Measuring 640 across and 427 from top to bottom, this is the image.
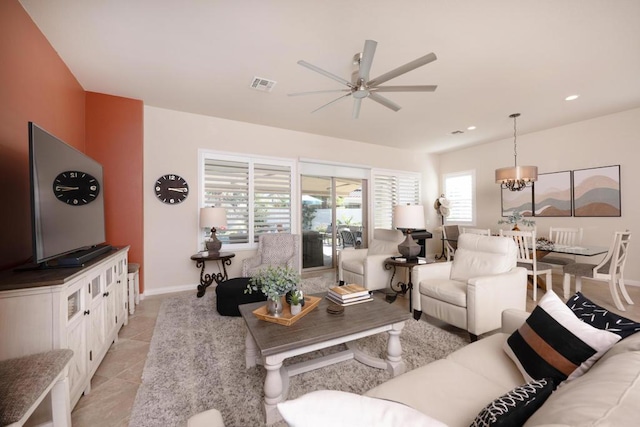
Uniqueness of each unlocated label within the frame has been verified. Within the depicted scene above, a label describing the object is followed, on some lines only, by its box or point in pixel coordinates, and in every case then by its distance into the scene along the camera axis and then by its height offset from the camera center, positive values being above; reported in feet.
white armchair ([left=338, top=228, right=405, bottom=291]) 12.07 -2.43
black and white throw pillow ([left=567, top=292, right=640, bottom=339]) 3.39 -1.56
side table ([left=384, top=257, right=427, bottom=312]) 10.41 -2.18
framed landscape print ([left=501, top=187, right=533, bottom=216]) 17.21 +0.63
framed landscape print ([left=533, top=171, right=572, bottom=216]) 15.61 +0.99
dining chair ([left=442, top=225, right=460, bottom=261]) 17.06 -1.68
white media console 4.65 -1.97
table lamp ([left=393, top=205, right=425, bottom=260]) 10.69 -0.38
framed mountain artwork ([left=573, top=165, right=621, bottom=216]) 13.93 +1.02
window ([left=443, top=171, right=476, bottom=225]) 20.75 +1.34
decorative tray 6.02 -2.44
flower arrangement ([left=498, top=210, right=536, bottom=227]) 14.56 -0.56
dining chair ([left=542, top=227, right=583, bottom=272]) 13.48 -1.62
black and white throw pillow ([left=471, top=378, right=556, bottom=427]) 2.36 -1.86
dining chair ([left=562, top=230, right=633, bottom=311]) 10.41 -2.49
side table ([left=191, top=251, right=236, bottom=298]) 12.41 -2.70
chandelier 12.91 +1.76
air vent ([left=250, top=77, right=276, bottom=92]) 10.37 +5.29
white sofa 1.71 -2.55
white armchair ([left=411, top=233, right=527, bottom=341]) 7.63 -2.46
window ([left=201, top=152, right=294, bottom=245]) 14.37 +1.20
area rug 5.38 -3.99
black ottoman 9.87 -3.19
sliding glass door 17.67 -0.32
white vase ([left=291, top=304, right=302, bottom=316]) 6.34 -2.34
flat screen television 5.34 +0.34
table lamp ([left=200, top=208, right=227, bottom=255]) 12.67 -0.35
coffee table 5.03 -2.59
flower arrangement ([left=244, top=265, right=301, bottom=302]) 6.16 -1.64
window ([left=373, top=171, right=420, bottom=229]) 20.17 +1.57
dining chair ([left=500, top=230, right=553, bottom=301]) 11.57 -2.13
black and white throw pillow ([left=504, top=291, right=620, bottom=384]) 3.32 -1.87
